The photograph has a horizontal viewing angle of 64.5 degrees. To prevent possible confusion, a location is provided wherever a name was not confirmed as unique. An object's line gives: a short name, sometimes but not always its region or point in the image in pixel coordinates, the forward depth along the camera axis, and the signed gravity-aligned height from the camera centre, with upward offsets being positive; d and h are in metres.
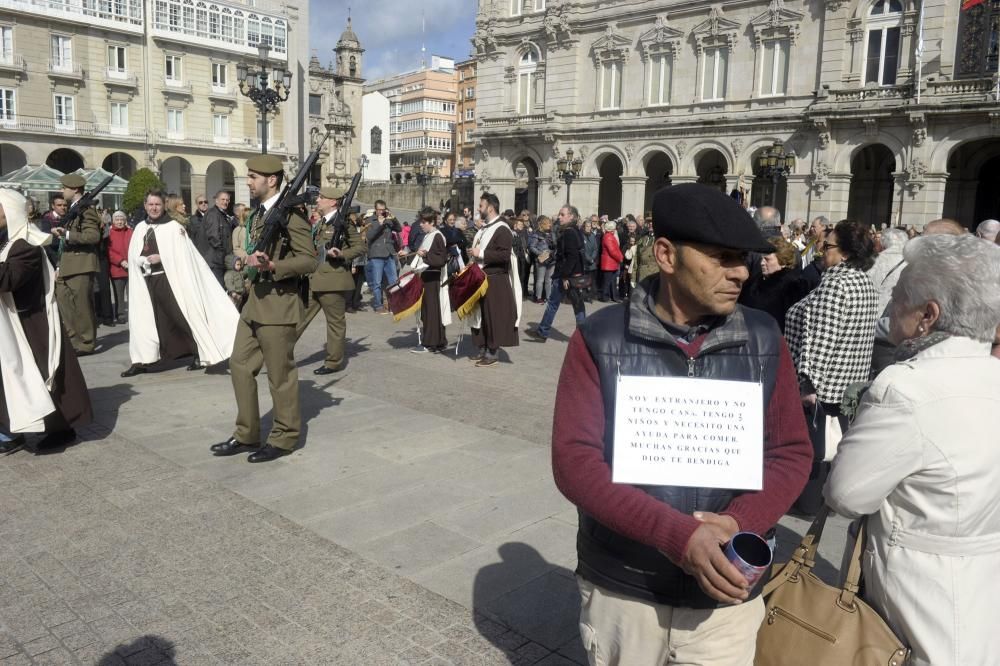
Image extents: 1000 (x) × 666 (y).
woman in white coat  2.09 -0.66
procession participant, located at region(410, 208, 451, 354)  10.17 -0.94
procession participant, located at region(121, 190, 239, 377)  8.34 -0.92
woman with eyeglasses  4.68 -0.55
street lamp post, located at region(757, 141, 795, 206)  23.67 +2.11
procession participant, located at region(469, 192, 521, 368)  9.74 -0.80
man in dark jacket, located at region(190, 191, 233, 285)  10.91 -0.33
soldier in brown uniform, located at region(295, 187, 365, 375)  9.16 -0.79
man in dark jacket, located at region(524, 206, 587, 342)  11.98 -0.70
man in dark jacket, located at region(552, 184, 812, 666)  1.94 -0.52
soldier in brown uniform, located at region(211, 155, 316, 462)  5.70 -0.82
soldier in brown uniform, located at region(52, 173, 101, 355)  9.51 -0.85
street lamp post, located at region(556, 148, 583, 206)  32.41 +2.38
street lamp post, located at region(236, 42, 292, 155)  17.05 +3.01
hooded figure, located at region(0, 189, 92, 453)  5.50 -1.01
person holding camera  14.64 -0.61
